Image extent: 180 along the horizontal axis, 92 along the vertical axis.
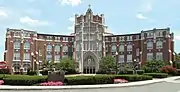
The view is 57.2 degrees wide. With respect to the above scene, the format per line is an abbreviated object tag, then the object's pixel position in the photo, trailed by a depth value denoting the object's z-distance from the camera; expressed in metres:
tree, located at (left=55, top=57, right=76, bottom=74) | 41.22
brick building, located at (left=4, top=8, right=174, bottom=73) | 43.85
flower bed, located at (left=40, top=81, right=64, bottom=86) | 13.94
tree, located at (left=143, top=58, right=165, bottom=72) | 36.42
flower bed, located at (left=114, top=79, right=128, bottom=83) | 16.07
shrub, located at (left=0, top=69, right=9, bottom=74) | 30.70
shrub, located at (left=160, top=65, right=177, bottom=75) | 31.51
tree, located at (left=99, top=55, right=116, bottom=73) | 42.58
